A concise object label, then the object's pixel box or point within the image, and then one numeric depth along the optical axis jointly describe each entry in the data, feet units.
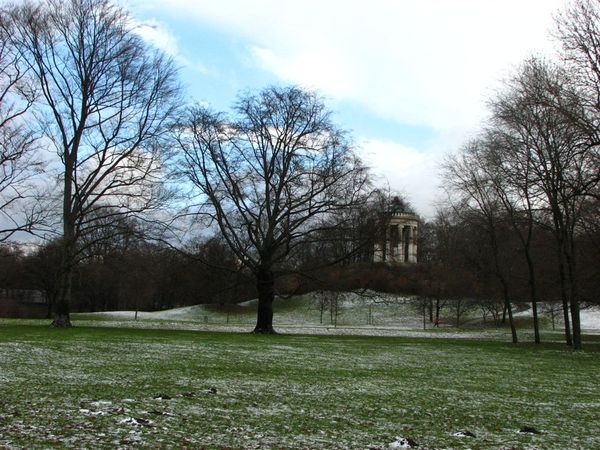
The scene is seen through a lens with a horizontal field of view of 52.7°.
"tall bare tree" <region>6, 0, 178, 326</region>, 105.40
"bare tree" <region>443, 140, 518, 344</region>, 113.80
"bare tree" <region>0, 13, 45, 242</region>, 93.20
